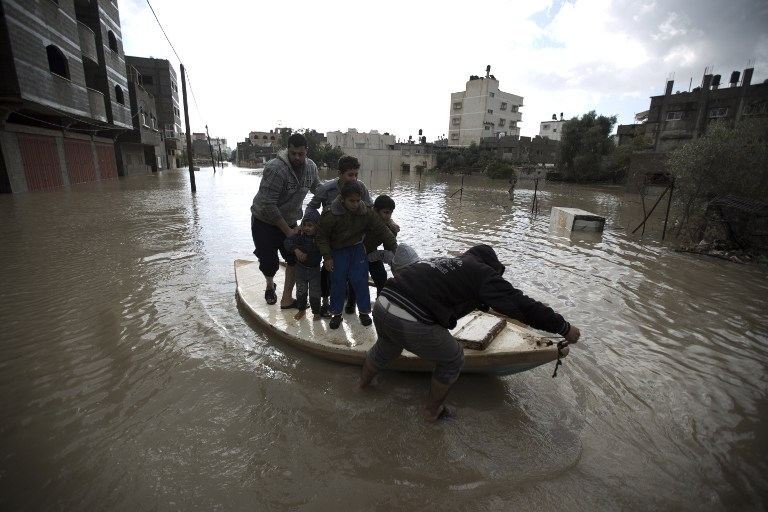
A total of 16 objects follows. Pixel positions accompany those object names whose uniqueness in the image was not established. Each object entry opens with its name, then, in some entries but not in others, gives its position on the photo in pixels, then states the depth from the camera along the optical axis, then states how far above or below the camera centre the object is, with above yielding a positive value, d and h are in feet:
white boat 10.23 -5.70
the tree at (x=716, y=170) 31.81 +0.79
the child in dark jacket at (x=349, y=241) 11.51 -2.45
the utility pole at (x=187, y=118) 56.29 +7.09
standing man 13.34 -1.51
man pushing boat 7.62 -2.96
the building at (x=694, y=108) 103.60 +21.45
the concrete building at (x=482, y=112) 174.70 +30.11
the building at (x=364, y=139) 221.66 +17.87
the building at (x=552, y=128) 222.48 +29.07
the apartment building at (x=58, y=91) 40.24 +9.26
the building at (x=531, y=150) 146.51 +9.49
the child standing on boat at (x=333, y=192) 12.39 -0.93
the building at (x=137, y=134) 93.91 +7.37
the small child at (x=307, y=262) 12.81 -3.50
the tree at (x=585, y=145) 115.14 +9.66
